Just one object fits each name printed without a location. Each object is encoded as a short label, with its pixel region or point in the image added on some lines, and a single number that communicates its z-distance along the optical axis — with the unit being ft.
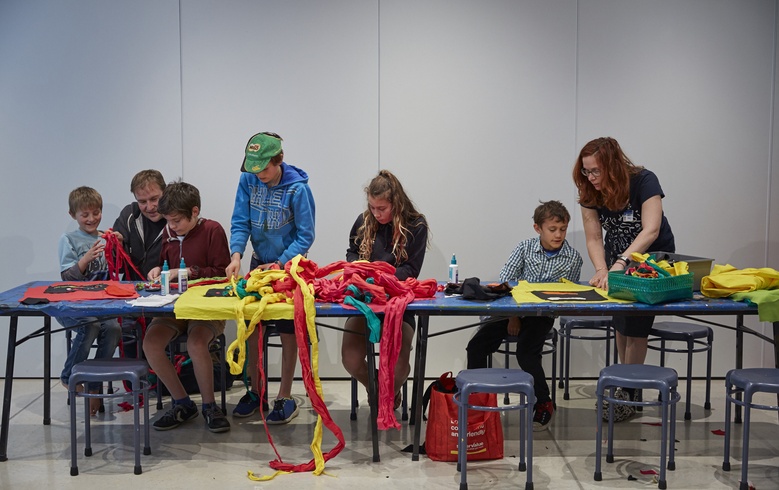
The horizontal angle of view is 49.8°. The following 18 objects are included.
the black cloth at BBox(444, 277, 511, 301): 13.69
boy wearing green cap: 15.55
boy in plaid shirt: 15.25
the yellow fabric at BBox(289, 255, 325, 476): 13.17
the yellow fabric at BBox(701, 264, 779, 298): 13.65
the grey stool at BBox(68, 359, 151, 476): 13.05
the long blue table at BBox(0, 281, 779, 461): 13.23
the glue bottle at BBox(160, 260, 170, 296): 14.19
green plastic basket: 13.26
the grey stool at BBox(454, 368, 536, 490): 12.11
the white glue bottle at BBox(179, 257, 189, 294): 14.55
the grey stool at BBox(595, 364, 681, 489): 12.35
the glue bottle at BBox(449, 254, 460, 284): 14.58
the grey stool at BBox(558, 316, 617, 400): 16.83
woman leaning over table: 14.98
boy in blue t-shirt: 15.87
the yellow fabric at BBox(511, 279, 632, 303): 13.87
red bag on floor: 13.58
